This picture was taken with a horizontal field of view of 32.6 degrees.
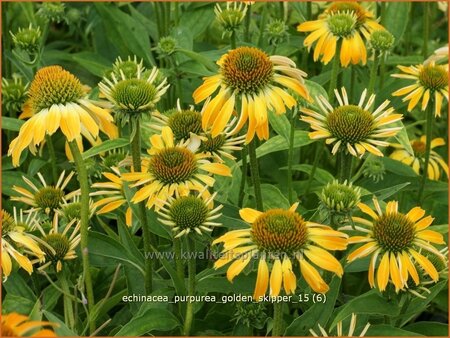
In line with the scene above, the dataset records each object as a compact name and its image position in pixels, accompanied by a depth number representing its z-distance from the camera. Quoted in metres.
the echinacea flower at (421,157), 1.96
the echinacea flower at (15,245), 1.27
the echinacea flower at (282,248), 1.12
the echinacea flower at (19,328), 0.85
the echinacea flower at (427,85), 1.67
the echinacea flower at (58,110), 1.25
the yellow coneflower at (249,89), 1.28
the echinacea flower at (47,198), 1.51
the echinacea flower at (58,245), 1.34
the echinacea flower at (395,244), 1.24
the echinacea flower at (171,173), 1.29
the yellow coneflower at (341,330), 1.17
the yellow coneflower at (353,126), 1.36
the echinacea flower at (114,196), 1.39
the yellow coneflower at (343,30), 1.70
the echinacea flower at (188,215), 1.23
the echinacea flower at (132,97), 1.27
